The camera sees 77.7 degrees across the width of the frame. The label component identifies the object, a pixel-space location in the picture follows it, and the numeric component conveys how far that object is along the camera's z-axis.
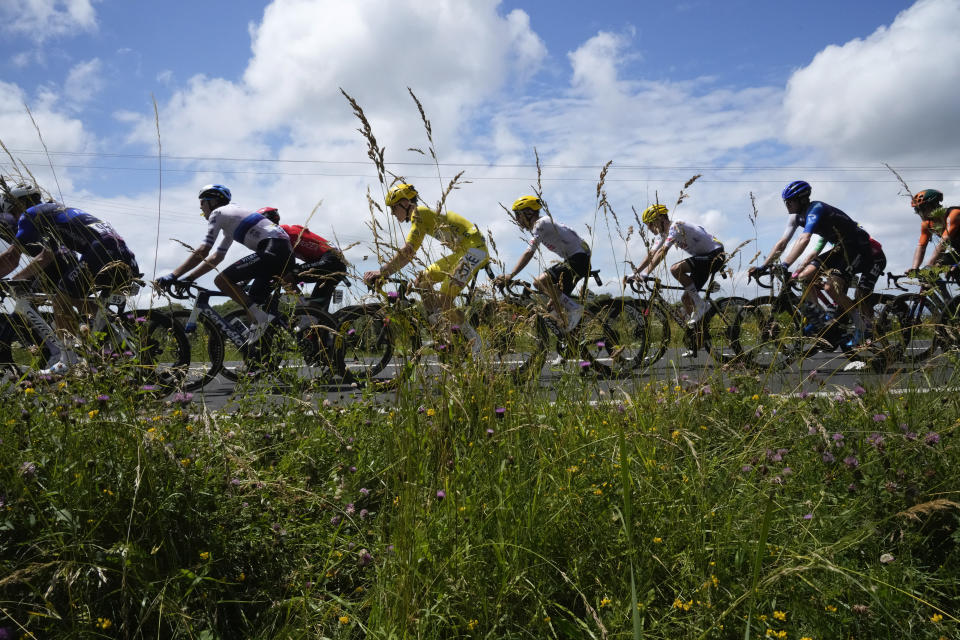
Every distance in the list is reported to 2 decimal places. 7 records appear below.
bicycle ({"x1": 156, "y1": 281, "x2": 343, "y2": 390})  6.47
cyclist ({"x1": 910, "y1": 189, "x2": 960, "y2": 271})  6.80
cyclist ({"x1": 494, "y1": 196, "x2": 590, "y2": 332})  6.09
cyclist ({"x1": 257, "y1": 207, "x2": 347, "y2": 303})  6.77
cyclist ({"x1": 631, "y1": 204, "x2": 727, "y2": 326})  6.45
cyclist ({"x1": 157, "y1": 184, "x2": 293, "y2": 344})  6.57
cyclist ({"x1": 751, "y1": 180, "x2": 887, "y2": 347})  7.25
